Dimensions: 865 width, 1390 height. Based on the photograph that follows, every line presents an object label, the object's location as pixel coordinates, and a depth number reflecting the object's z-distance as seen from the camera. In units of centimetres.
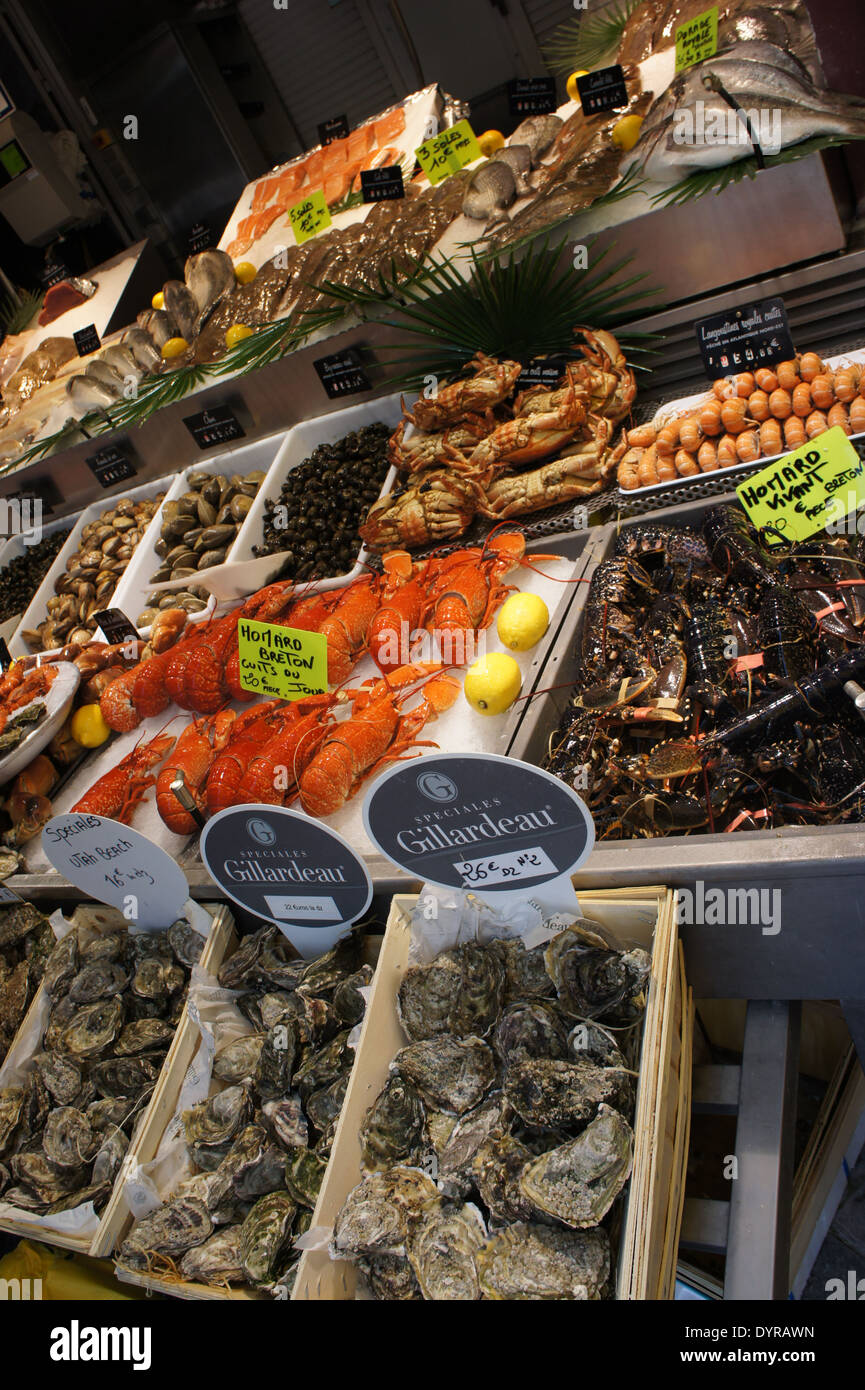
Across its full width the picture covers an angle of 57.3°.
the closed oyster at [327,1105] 146
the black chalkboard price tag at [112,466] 395
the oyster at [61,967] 195
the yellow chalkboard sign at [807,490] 177
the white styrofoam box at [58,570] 368
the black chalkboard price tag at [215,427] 362
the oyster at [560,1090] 123
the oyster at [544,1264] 111
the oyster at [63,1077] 175
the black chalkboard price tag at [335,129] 492
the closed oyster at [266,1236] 133
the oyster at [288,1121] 147
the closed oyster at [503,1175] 119
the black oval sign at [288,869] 151
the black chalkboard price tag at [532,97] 352
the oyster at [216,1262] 136
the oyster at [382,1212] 121
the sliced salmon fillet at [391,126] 460
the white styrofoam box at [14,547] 431
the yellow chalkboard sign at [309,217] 375
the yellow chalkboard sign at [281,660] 191
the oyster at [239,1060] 163
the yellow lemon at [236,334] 371
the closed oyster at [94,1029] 177
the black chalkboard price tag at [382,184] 356
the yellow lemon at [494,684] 202
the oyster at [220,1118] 154
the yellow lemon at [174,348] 406
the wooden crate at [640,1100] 114
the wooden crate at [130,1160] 148
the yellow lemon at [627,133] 287
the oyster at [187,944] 184
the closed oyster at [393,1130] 135
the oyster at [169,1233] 142
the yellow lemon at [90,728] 289
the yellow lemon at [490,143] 380
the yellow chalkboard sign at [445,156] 362
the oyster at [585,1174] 114
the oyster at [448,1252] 116
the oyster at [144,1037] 174
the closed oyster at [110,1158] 159
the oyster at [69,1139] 163
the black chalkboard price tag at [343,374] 321
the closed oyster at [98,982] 185
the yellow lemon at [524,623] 217
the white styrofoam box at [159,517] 340
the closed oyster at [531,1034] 134
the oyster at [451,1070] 135
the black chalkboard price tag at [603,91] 304
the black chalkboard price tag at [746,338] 230
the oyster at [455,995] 144
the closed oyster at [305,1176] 139
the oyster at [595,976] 134
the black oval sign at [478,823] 125
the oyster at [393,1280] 122
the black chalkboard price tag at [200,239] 483
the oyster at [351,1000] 157
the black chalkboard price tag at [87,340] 477
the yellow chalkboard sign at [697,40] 283
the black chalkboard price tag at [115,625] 312
